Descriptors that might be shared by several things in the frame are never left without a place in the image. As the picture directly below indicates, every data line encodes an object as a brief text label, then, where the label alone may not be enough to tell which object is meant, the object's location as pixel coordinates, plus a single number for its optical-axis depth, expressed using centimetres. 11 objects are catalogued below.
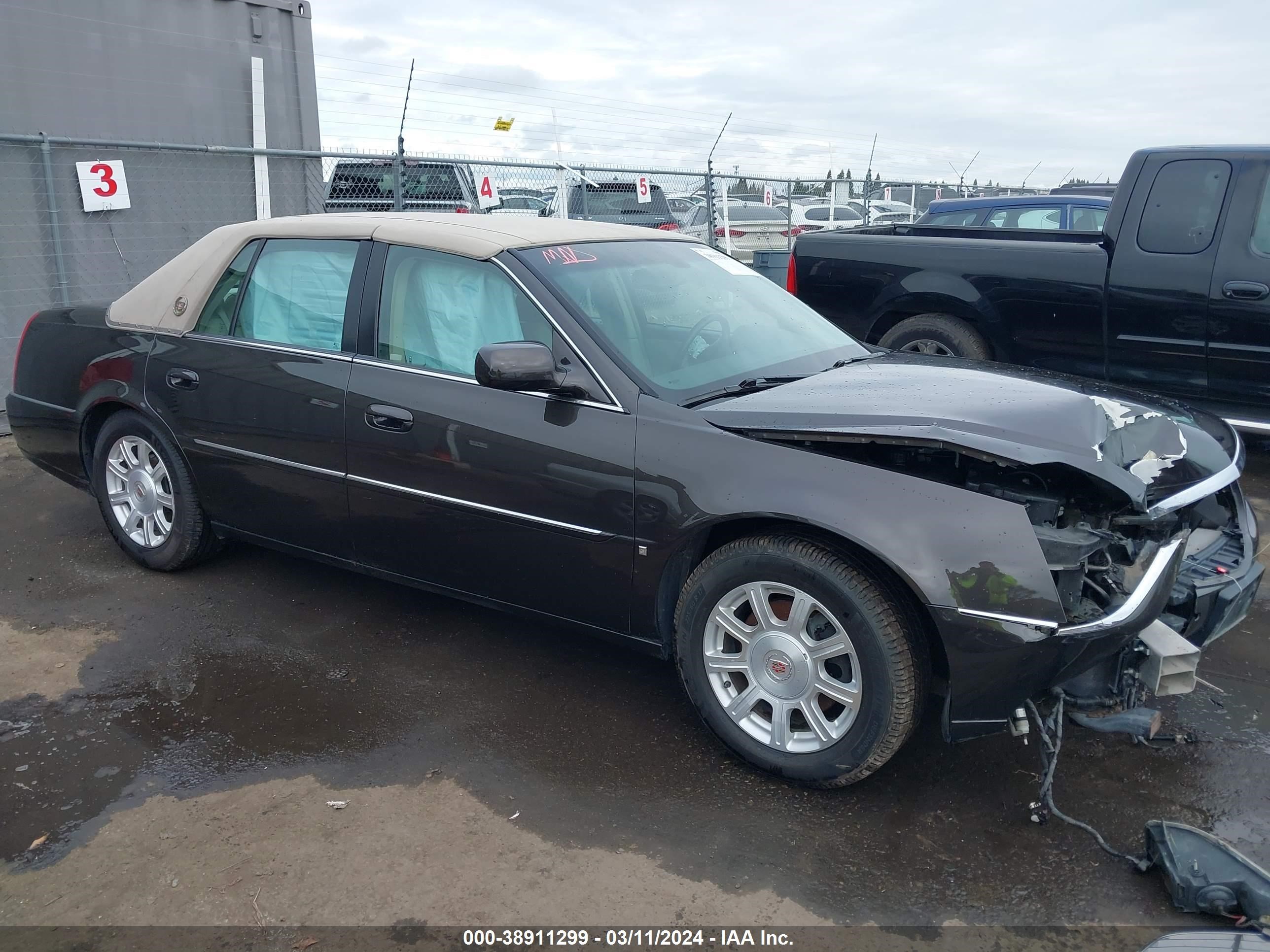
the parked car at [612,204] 1230
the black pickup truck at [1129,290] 562
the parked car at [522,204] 1531
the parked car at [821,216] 1844
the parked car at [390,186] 984
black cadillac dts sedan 276
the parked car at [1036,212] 1049
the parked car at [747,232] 1420
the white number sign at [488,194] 1075
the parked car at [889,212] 2033
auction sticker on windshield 431
